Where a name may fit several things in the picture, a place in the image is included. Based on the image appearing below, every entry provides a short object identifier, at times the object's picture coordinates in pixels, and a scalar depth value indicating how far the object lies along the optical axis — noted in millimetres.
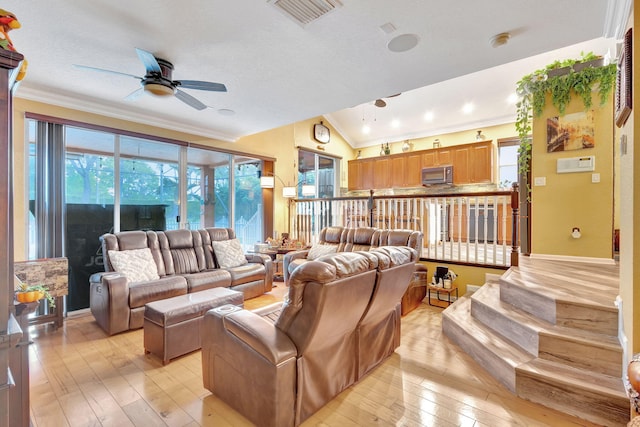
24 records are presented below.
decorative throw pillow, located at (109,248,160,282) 3445
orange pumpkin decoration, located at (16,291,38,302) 1714
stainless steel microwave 6816
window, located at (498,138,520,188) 6492
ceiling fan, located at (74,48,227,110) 2548
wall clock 7365
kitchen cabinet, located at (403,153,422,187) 7398
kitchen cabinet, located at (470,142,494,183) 6348
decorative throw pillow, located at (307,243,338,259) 4641
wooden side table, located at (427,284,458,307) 3975
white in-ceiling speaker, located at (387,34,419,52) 2352
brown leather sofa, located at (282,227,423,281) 3933
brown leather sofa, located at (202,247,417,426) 1598
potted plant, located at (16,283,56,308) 1715
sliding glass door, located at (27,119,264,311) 3553
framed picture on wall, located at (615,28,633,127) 1749
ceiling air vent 1932
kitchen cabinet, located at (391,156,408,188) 7648
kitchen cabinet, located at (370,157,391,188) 7930
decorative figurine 1039
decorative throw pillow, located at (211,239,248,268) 4500
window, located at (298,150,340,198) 7241
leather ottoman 2502
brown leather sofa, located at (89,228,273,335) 3115
